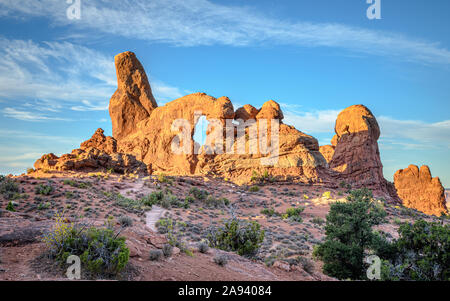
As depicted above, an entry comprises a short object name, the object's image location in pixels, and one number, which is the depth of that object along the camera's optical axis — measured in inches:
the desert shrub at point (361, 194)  928.0
